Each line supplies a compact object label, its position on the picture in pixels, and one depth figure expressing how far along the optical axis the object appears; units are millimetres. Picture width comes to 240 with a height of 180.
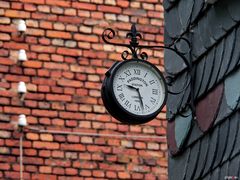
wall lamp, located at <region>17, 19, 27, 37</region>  13211
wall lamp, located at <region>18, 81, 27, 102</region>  13034
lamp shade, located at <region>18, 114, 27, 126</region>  12938
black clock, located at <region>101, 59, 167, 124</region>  8578
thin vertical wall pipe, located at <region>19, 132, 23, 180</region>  12812
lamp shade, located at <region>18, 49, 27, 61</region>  13148
